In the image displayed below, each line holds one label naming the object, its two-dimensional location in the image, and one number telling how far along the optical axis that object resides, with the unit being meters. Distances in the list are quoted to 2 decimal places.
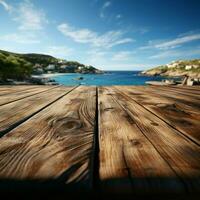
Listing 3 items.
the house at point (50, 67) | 140.18
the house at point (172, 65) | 124.65
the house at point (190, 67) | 102.51
